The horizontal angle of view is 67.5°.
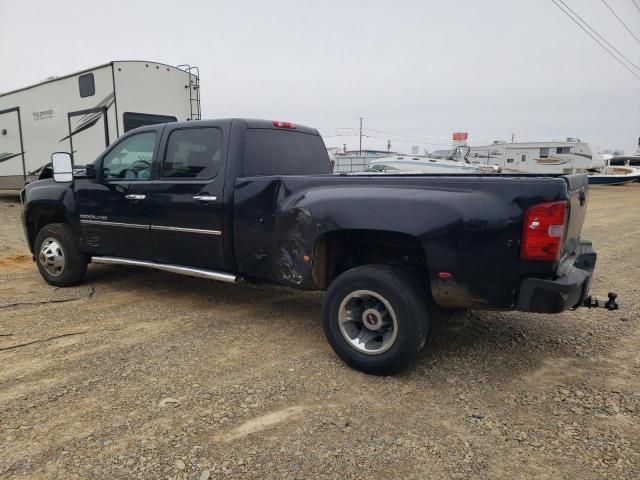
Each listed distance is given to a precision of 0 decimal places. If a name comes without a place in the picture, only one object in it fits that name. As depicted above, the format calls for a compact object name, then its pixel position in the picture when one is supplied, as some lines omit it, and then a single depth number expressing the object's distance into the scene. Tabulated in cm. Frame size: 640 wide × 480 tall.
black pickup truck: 289
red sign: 4500
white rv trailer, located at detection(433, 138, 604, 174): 3209
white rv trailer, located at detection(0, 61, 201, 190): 1038
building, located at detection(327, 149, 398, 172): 3125
